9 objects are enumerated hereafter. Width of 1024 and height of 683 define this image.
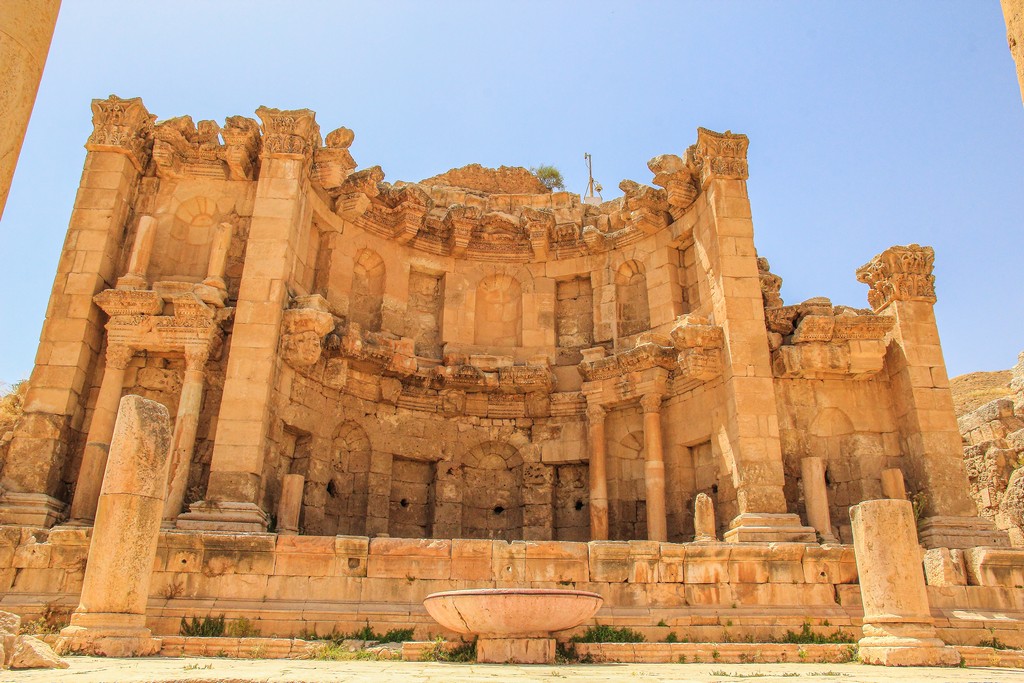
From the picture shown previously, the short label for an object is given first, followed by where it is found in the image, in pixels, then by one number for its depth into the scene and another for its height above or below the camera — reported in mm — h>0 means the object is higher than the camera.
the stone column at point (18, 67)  3678 +2471
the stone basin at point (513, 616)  8086 -107
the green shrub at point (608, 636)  10000 -354
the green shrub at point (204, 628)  10133 -356
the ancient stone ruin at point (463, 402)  11016 +3816
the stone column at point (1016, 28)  4223 +3098
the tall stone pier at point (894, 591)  8992 +259
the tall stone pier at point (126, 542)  8570 +627
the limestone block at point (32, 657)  6840 -517
